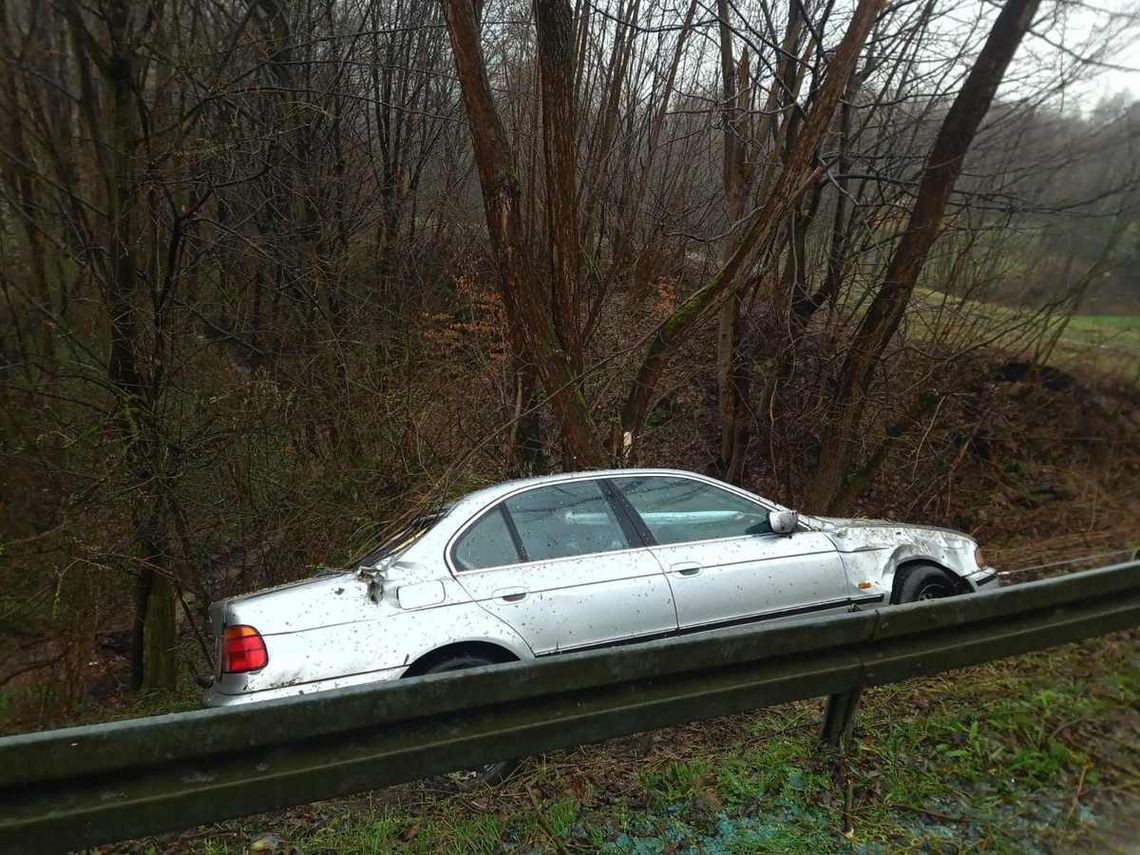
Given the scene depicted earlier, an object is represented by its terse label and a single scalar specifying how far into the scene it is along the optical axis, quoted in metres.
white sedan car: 4.38
